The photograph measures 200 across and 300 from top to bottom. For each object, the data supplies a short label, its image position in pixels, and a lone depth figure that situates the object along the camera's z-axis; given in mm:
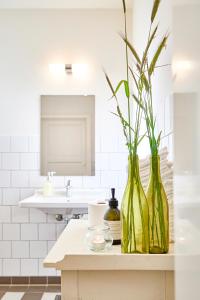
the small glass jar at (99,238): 981
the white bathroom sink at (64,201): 2531
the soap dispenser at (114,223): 1086
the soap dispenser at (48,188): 2953
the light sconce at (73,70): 3092
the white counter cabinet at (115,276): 893
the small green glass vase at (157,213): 935
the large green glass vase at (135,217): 942
